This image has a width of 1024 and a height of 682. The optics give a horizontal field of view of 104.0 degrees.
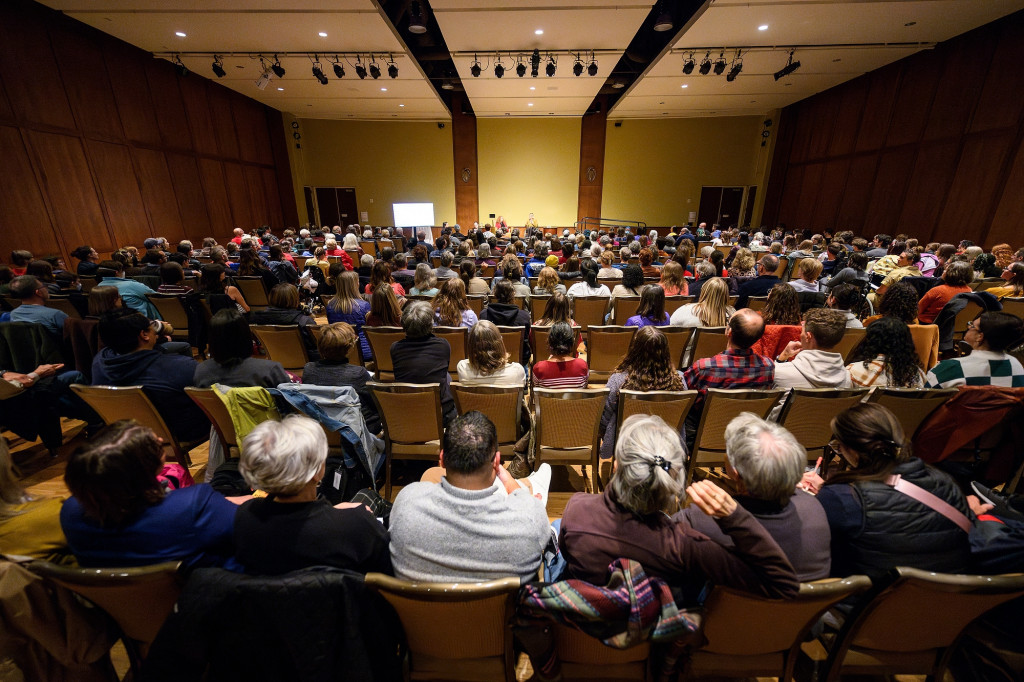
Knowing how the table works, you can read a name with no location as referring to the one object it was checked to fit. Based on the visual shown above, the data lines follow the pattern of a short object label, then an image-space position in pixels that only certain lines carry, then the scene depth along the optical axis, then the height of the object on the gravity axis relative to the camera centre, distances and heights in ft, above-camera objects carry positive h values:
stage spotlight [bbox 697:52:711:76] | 26.01 +9.67
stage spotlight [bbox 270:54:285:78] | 27.26 +9.85
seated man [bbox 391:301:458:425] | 8.91 -2.99
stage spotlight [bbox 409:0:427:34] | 22.28 +10.45
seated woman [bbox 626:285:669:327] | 11.45 -2.51
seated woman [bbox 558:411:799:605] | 3.59 -2.94
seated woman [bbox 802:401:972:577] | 4.19 -2.96
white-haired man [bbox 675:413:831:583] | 4.01 -2.84
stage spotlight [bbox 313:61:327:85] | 27.76 +9.60
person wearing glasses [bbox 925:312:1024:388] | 7.23 -2.46
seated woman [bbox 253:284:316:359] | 11.98 -2.79
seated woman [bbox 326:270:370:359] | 13.43 -2.88
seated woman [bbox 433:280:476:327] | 12.72 -2.76
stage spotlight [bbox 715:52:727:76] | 25.96 +9.69
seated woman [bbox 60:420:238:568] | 3.86 -2.91
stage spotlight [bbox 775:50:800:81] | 27.22 +10.18
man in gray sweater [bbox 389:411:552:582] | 4.04 -3.05
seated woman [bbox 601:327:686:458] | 7.68 -2.82
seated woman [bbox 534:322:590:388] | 8.90 -3.19
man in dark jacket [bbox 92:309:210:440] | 7.84 -2.89
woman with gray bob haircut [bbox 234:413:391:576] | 3.95 -2.96
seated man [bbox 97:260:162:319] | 13.64 -2.60
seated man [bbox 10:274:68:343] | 10.55 -2.41
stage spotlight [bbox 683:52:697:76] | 25.72 +9.58
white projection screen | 50.55 +0.29
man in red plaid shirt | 7.89 -2.86
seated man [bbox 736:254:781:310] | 14.82 -2.23
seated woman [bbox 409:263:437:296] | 15.79 -2.48
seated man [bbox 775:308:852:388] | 7.91 -2.70
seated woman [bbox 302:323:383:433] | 7.84 -2.87
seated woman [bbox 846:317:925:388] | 7.75 -2.61
